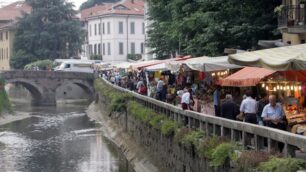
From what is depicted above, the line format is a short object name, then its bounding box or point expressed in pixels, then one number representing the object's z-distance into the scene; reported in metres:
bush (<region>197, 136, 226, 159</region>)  21.13
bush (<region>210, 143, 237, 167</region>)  19.44
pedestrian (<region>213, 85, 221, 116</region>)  28.91
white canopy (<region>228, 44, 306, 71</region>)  17.41
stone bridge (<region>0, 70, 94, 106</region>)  101.38
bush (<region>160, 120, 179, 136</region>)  29.03
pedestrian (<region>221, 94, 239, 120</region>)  25.00
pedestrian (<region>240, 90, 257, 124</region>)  23.16
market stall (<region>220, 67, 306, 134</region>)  24.05
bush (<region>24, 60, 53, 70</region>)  109.56
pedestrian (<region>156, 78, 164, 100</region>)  40.56
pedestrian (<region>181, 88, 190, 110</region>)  29.12
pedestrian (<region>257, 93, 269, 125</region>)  23.41
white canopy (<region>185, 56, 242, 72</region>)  28.66
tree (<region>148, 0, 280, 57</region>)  39.03
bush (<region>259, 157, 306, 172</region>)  14.57
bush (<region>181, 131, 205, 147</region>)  23.91
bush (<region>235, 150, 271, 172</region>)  16.80
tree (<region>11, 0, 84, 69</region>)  111.81
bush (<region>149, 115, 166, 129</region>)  33.16
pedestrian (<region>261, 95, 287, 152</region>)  20.61
